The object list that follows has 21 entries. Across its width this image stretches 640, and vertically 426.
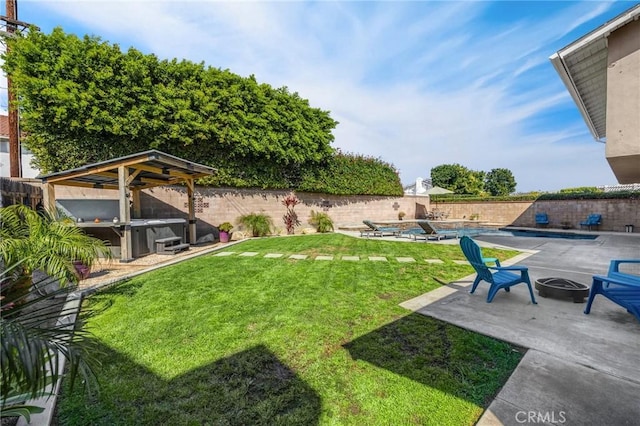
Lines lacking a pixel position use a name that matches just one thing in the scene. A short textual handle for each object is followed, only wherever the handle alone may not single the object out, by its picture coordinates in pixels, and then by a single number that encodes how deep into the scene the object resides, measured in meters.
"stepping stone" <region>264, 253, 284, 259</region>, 8.68
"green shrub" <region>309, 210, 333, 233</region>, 16.77
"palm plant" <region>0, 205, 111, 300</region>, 3.07
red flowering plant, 16.17
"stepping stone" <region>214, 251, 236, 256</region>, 9.27
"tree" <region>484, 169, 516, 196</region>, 53.59
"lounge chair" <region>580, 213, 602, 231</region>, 16.34
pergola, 8.23
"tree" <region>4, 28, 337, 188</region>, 10.05
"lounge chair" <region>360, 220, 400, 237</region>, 14.29
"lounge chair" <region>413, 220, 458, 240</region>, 12.38
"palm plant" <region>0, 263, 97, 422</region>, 1.22
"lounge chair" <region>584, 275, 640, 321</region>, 3.60
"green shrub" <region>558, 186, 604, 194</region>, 18.64
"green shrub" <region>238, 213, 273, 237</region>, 14.30
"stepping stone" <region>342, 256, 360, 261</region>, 8.22
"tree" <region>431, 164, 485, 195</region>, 41.03
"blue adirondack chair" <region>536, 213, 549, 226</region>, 18.76
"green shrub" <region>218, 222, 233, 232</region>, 12.71
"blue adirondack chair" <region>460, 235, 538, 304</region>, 4.55
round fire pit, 4.50
